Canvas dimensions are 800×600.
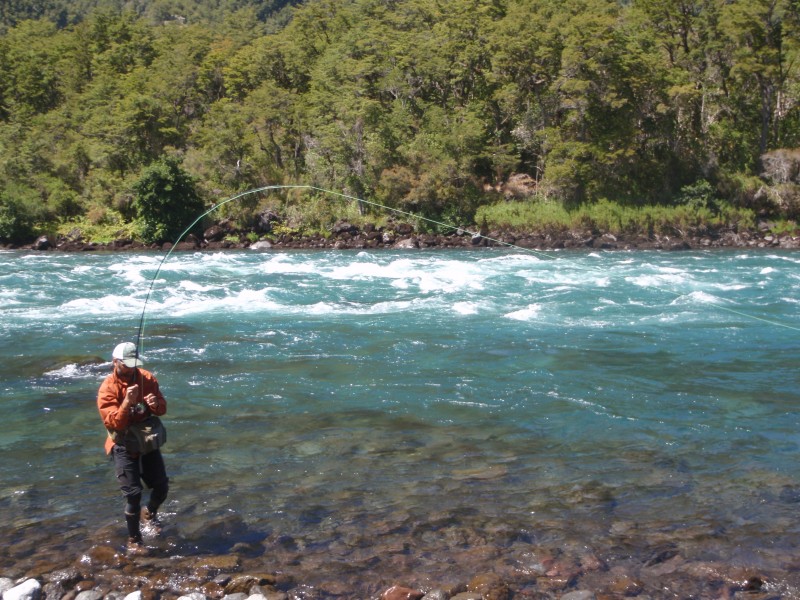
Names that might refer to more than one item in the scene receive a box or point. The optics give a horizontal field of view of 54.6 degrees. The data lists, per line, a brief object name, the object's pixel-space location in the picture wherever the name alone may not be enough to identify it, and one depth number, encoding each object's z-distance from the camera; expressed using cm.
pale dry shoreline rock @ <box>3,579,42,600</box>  500
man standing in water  557
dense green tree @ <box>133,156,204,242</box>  3584
